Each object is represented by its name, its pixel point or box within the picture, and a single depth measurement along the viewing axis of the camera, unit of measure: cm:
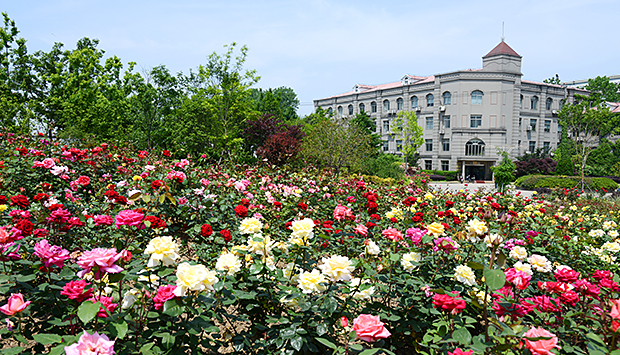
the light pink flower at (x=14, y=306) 150
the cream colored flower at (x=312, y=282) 202
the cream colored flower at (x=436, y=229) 269
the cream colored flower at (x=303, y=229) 238
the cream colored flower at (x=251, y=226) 245
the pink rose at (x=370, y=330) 169
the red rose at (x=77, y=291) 158
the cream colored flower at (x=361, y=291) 214
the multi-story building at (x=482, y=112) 4053
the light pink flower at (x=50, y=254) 175
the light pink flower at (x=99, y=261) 152
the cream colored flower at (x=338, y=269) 193
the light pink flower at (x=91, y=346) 132
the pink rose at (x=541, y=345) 150
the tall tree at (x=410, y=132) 4000
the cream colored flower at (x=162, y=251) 180
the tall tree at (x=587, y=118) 3177
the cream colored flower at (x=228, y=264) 210
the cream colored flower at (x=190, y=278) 160
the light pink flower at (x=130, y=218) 216
